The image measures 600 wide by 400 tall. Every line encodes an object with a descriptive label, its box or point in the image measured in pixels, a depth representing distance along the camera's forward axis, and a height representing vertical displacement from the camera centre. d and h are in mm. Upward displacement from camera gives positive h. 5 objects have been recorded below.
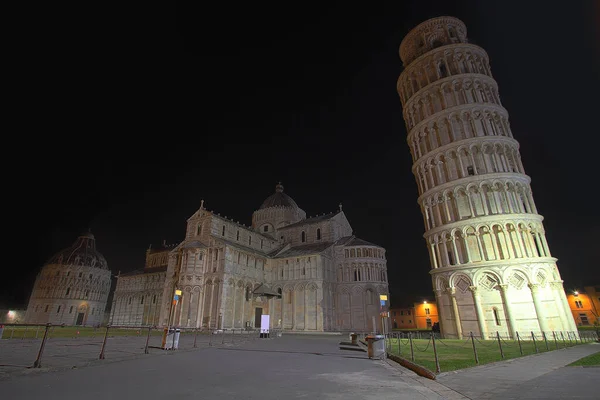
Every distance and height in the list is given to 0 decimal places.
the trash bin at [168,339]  14508 -848
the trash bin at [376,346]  13352 -1143
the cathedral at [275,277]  42375 +6028
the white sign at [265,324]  29516 -410
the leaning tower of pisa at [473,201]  24297 +10202
